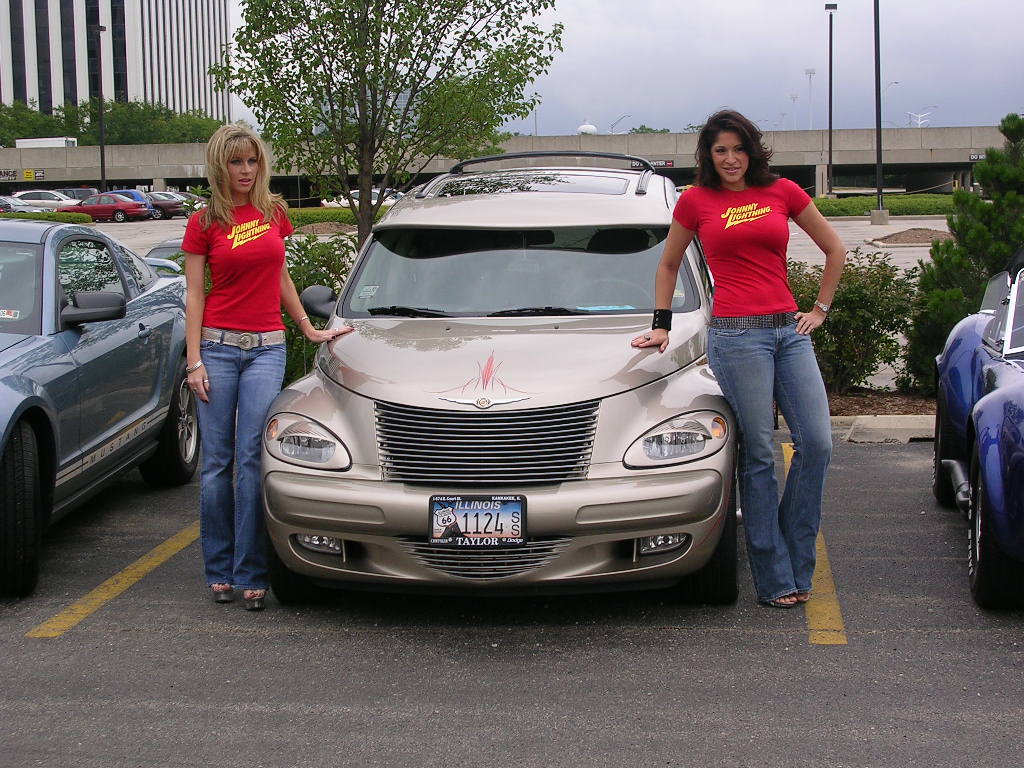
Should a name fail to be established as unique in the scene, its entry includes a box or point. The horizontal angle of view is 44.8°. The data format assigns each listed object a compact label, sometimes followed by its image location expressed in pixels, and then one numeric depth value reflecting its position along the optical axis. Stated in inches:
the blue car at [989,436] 183.8
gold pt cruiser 181.3
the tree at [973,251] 381.1
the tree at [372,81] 406.6
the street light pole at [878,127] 1603.1
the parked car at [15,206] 1968.0
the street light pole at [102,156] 1904.0
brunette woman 193.6
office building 4884.4
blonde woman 203.9
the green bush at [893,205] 1825.8
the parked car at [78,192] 2386.8
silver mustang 210.8
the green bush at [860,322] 384.2
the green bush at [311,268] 384.2
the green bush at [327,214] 1700.3
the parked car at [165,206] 2252.7
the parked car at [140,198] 2180.1
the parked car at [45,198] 2209.6
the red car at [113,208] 2153.1
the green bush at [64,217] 1690.0
